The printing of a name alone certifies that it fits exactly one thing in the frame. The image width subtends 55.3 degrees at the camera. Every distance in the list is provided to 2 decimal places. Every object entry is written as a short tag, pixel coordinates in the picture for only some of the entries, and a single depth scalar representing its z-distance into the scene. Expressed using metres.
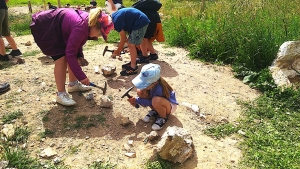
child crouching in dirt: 3.62
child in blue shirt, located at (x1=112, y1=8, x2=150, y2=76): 5.30
